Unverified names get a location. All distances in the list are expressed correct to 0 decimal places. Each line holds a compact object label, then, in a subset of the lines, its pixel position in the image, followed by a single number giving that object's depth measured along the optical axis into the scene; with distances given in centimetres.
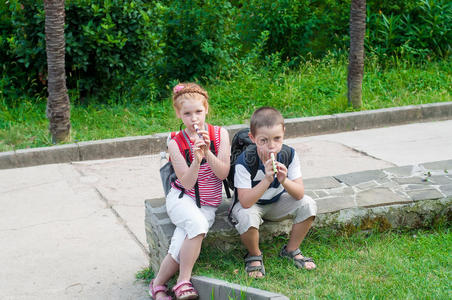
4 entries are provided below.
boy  362
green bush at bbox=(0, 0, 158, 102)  793
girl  356
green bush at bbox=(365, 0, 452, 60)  985
